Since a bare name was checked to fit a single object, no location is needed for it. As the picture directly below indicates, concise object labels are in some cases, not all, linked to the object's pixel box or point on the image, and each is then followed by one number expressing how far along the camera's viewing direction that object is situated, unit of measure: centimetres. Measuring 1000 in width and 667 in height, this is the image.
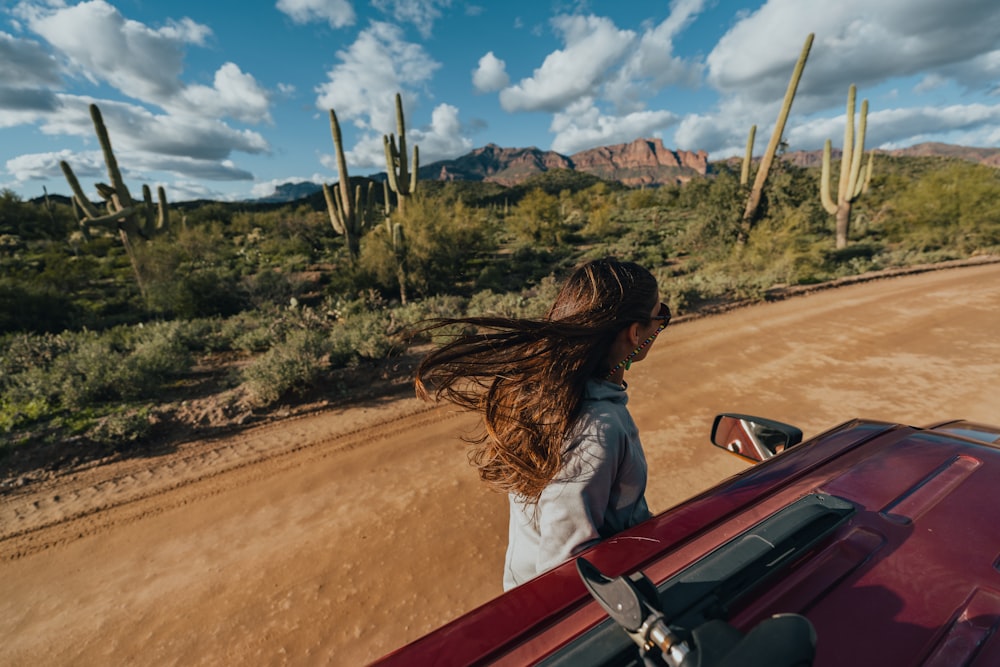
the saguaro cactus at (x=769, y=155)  1534
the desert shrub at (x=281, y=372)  568
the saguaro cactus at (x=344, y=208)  1501
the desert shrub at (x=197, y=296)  1252
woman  133
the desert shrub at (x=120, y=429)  482
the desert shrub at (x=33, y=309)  1123
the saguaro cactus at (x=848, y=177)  1847
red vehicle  89
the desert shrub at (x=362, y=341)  673
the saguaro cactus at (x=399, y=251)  1470
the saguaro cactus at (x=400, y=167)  1667
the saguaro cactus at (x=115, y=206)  1355
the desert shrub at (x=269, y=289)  1327
